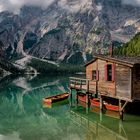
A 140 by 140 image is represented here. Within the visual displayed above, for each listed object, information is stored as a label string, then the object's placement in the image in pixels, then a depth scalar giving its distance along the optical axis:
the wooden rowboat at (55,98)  29.20
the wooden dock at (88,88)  22.45
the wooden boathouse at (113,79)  20.55
